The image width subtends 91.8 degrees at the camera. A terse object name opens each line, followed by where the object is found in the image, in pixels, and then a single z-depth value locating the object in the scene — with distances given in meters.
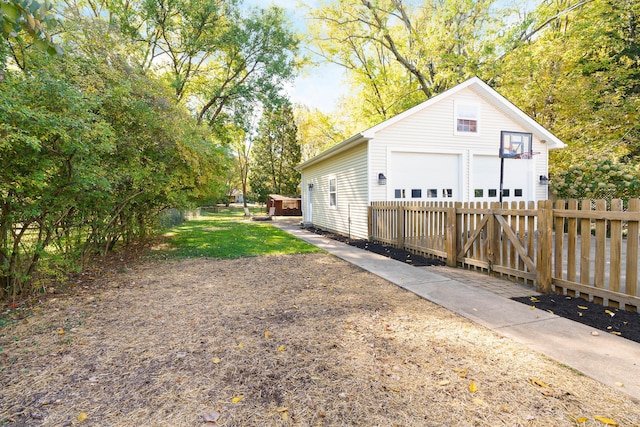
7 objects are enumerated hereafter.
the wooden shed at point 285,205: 24.47
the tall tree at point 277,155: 29.95
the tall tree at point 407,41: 17.17
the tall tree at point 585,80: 13.84
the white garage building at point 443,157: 9.73
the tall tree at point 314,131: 26.89
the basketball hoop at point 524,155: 7.19
